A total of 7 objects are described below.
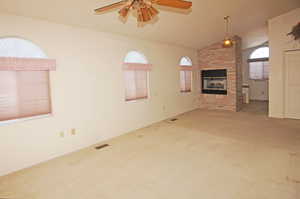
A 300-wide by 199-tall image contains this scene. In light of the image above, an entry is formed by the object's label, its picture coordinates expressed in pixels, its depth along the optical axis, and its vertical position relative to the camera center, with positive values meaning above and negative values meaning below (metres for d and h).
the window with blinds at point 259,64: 8.83 +1.06
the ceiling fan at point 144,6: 2.09 +0.97
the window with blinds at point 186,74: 6.79 +0.51
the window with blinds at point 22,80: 2.76 +0.19
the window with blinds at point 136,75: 4.69 +0.37
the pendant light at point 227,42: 4.89 +1.19
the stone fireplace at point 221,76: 6.72 +0.39
